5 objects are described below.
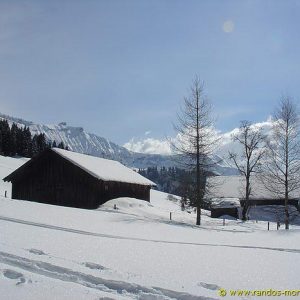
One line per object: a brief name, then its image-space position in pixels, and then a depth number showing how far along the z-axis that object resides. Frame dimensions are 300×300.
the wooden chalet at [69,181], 33.62
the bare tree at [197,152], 29.27
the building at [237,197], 53.31
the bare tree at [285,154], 27.27
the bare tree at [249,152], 43.94
